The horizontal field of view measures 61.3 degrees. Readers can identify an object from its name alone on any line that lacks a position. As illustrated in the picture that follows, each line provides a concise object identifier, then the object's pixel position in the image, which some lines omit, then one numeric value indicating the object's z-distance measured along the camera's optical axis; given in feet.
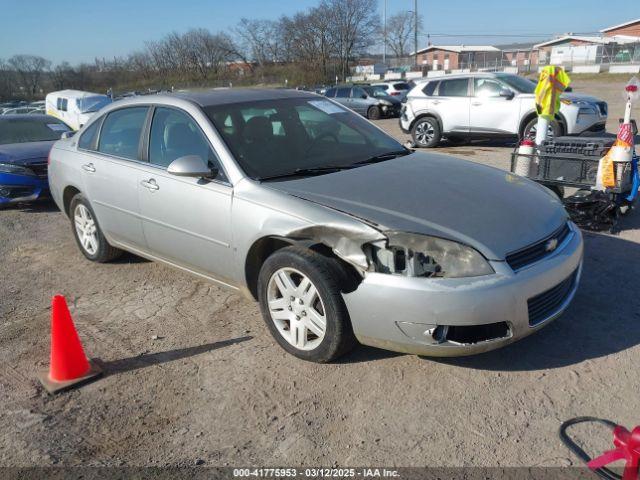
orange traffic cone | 10.53
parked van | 58.03
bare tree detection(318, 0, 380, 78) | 224.74
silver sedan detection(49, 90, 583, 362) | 9.39
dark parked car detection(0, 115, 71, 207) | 25.58
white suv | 35.81
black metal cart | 18.10
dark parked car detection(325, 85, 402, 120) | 72.54
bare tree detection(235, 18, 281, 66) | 235.81
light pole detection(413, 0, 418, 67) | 179.11
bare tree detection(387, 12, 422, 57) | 302.25
